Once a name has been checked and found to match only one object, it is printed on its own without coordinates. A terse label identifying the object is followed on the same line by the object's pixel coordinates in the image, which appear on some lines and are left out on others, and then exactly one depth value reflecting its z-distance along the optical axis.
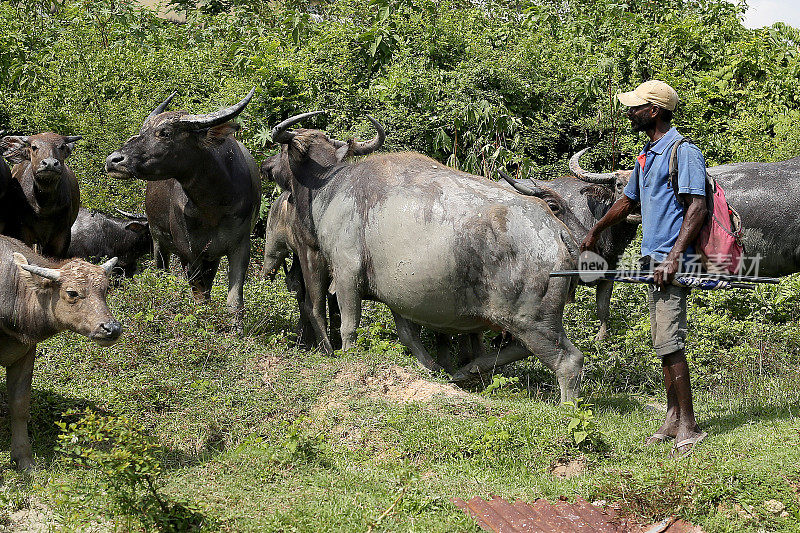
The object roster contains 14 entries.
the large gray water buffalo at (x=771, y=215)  17.92
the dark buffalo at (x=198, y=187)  17.30
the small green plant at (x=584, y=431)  12.40
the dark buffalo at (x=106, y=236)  24.66
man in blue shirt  12.10
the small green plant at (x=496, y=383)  15.44
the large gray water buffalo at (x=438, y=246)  14.69
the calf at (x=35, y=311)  12.14
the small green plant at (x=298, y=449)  12.23
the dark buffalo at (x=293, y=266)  18.08
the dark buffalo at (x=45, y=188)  17.92
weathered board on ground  10.21
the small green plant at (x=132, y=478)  9.92
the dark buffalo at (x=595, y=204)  18.08
